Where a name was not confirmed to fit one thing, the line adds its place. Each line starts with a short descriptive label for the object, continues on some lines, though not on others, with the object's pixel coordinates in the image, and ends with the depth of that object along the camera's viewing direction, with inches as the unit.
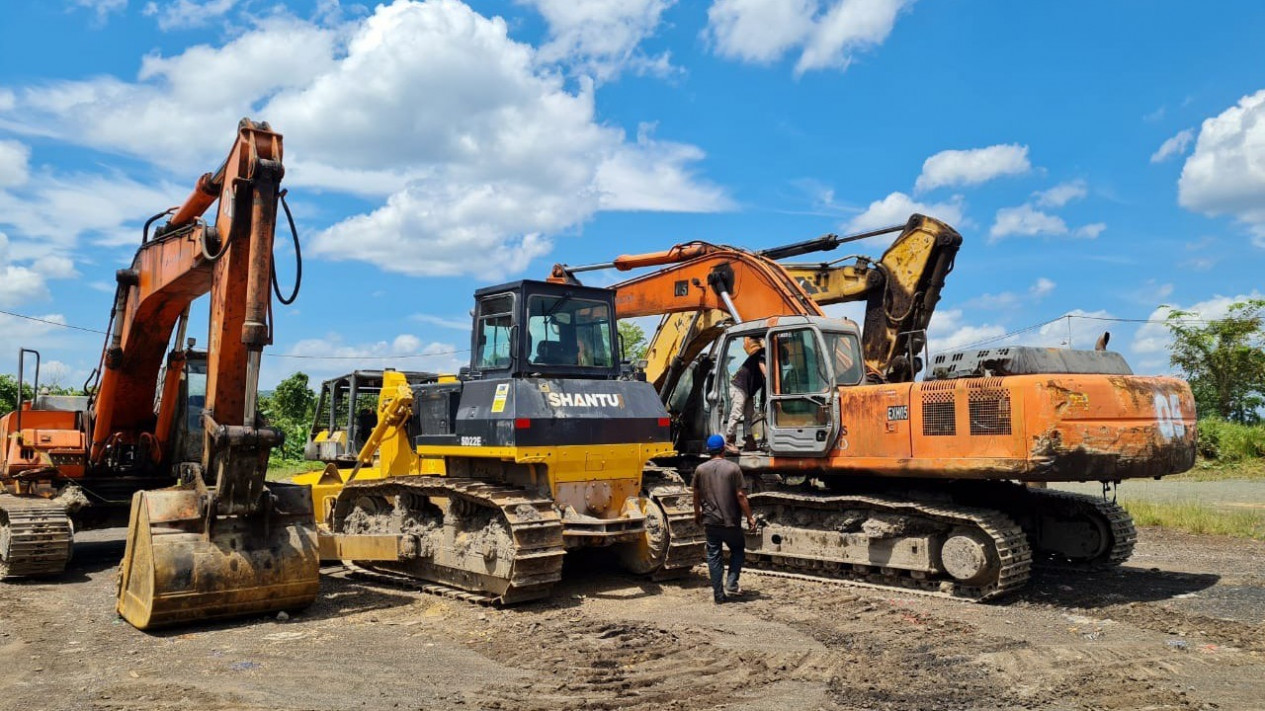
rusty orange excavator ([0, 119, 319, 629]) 293.1
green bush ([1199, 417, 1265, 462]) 1054.4
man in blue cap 345.7
